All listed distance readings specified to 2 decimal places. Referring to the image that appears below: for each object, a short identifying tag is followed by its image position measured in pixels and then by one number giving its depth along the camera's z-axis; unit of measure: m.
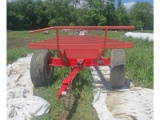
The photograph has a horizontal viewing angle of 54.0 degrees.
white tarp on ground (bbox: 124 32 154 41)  6.91
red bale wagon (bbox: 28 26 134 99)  2.90
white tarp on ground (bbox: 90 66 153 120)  2.30
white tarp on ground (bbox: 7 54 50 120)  2.25
